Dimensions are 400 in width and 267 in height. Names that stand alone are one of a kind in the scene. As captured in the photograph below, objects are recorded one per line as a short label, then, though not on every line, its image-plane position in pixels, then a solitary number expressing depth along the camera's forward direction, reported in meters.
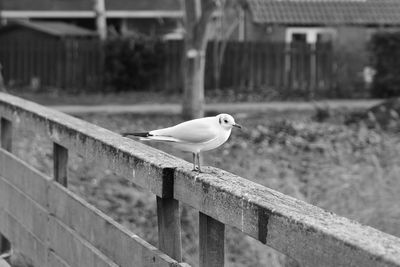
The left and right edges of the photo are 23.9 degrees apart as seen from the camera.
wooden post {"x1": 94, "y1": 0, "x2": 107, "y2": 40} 32.41
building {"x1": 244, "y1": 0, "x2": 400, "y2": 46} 33.28
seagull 4.02
